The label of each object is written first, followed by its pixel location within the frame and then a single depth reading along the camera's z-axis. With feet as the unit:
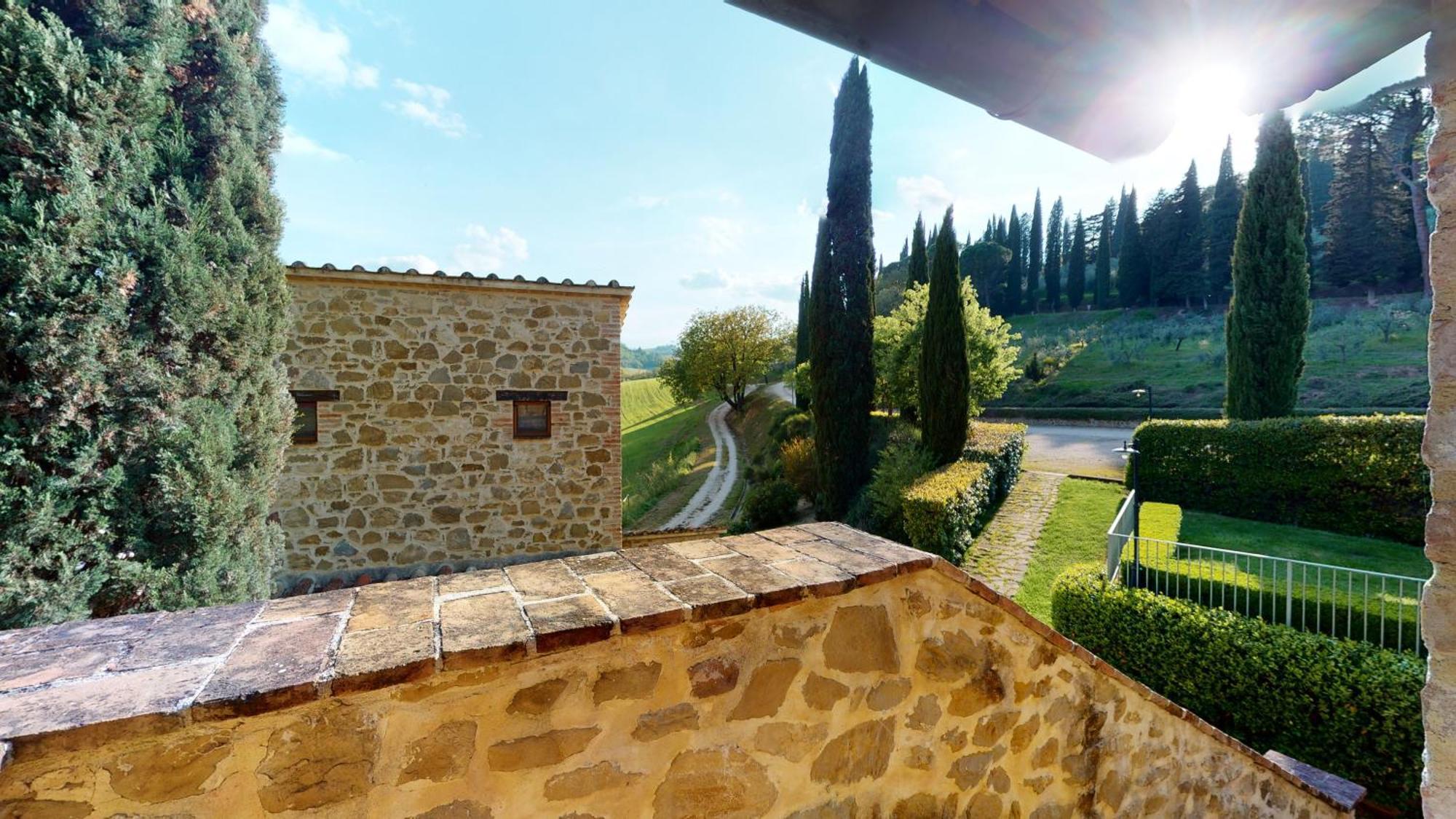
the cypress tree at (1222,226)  112.16
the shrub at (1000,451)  39.55
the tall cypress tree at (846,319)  46.52
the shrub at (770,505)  46.16
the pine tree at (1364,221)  93.97
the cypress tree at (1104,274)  133.18
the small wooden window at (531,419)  21.94
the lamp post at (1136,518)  20.58
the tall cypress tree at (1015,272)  145.69
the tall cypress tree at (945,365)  40.88
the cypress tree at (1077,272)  140.87
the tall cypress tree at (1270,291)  39.83
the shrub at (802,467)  50.26
